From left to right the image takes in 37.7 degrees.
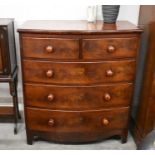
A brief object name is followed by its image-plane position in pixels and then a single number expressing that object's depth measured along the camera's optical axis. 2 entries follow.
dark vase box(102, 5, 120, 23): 1.74
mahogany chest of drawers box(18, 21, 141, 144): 1.58
